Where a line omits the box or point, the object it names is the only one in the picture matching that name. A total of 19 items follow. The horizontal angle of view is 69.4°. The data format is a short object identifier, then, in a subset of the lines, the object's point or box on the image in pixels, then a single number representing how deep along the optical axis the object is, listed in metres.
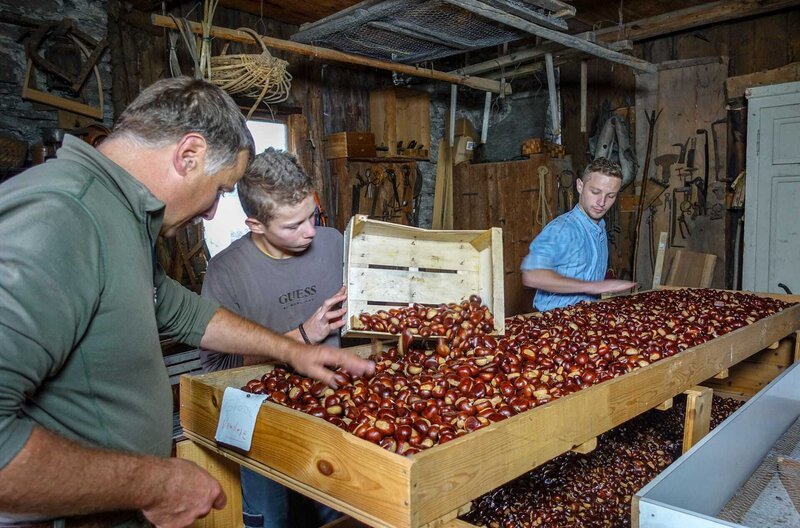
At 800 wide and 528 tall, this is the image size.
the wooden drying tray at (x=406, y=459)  1.37
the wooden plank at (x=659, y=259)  4.19
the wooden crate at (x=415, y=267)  2.41
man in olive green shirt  1.05
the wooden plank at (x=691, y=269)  5.97
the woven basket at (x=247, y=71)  4.23
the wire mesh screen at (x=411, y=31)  4.09
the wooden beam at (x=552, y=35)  3.91
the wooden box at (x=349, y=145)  6.01
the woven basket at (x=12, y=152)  3.78
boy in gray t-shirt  2.38
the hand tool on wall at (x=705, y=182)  6.54
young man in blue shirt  3.69
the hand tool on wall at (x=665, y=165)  6.82
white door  5.80
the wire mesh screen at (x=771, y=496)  2.10
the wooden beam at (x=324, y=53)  4.23
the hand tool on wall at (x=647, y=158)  6.89
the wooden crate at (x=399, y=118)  6.76
